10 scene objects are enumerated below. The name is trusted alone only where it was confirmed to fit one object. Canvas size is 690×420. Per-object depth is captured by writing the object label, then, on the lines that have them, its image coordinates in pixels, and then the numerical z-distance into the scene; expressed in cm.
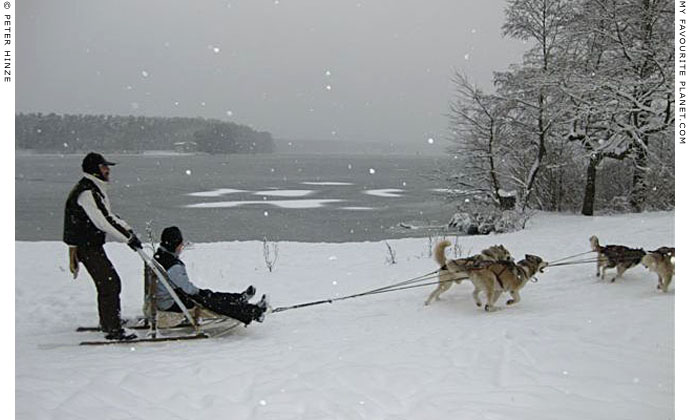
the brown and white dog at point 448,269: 682
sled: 566
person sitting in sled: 582
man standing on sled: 545
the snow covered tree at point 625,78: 1669
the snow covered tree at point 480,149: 2230
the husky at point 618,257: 748
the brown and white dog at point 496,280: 661
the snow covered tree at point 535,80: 1994
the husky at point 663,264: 683
